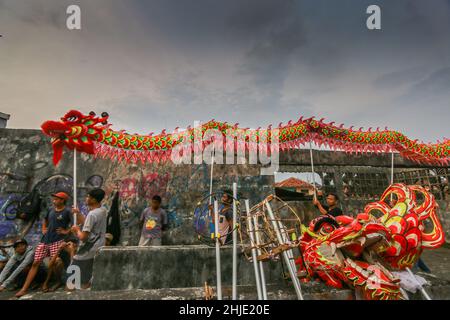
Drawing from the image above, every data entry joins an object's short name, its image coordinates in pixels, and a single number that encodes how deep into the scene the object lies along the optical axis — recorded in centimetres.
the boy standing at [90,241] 346
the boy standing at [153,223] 507
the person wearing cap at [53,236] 422
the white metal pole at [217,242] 184
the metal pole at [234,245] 192
